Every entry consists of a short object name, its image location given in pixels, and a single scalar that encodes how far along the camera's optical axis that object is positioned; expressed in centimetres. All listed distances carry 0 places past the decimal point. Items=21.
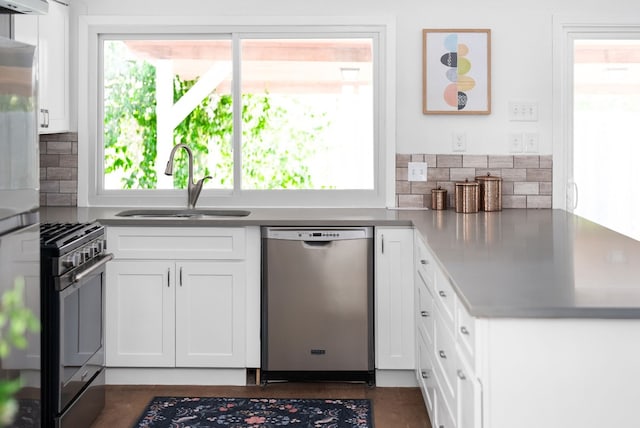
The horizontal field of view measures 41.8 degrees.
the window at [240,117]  470
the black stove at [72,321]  303
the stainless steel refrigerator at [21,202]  242
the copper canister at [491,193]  449
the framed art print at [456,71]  459
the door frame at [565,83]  459
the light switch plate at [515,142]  463
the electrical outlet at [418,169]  465
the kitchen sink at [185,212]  457
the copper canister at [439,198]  455
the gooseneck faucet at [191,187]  459
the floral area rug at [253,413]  362
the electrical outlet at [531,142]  463
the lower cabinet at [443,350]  221
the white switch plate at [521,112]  462
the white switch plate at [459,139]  464
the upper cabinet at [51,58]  405
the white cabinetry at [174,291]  411
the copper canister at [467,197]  445
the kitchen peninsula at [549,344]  194
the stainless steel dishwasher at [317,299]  408
